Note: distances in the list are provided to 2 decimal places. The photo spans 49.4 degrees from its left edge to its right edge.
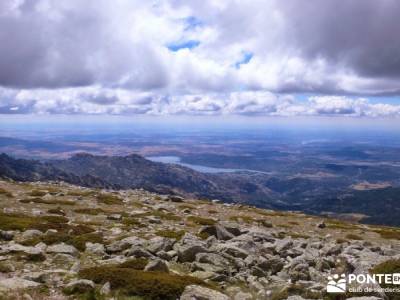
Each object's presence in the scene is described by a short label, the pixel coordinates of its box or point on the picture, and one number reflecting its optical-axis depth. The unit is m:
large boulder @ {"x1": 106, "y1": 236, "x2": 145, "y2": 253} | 20.42
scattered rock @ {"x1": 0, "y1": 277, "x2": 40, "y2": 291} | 13.04
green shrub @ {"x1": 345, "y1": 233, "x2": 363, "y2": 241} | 37.44
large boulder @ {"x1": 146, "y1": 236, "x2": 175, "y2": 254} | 20.40
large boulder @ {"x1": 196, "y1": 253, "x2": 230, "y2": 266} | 18.75
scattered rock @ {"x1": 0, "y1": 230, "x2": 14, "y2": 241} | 22.21
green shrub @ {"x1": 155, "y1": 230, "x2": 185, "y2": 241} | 26.23
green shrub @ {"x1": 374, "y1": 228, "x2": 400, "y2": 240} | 40.86
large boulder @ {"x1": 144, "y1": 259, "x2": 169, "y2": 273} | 16.86
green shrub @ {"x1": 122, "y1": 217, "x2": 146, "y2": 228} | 30.47
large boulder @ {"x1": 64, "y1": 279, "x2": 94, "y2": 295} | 13.74
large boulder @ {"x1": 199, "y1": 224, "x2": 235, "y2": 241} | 25.78
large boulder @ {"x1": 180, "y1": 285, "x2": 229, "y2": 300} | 13.76
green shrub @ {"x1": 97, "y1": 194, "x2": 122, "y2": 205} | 46.03
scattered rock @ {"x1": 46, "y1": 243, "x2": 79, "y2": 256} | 19.06
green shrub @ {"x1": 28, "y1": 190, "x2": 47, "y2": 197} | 45.31
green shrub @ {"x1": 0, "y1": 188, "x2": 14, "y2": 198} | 42.33
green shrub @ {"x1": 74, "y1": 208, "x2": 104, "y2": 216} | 36.04
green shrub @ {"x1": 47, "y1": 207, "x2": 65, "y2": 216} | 34.31
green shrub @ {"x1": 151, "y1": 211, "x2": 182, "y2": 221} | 37.00
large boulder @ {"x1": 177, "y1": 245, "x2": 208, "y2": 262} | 19.52
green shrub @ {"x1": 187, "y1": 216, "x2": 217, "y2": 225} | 36.59
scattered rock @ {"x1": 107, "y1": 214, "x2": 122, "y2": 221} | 33.47
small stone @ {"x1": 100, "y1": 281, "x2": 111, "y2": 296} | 14.03
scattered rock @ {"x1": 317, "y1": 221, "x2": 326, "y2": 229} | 45.03
